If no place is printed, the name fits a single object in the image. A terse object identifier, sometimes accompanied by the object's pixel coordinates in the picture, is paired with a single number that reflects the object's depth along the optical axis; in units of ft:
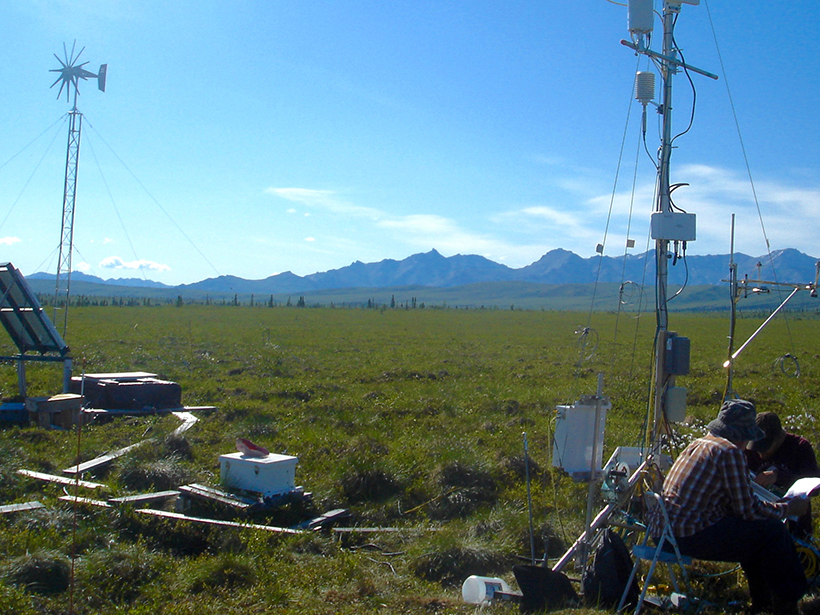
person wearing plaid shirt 16.30
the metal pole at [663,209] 21.97
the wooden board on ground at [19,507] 21.81
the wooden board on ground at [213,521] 22.40
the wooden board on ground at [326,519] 23.94
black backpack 17.22
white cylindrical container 17.84
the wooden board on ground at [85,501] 22.81
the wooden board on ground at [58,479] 25.57
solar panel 40.78
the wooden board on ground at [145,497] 23.56
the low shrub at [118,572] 17.74
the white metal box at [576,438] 22.44
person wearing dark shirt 20.84
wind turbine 63.82
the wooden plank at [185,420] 37.50
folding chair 15.93
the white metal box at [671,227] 21.67
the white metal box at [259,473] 25.57
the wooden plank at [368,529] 23.91
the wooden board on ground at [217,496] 24.35
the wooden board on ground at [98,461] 28.63
